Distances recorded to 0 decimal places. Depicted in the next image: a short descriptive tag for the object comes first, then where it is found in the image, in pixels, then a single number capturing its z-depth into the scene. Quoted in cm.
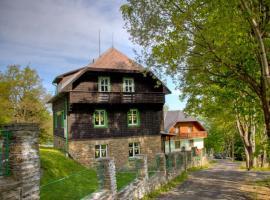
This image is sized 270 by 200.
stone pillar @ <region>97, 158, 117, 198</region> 984
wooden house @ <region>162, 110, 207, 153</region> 4460
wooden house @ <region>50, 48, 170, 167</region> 2289
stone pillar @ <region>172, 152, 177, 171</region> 1969
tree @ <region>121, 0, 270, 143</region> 988
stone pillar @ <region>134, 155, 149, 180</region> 1359
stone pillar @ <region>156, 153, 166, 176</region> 1658
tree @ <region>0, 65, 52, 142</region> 3428
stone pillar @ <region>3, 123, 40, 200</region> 596
